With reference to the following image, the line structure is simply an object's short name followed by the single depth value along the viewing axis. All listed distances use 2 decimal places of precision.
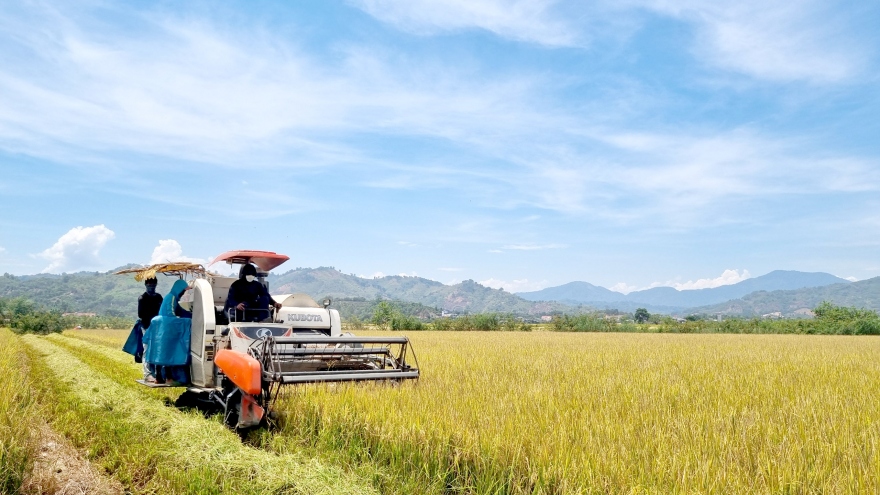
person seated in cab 8.48
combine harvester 6.54
